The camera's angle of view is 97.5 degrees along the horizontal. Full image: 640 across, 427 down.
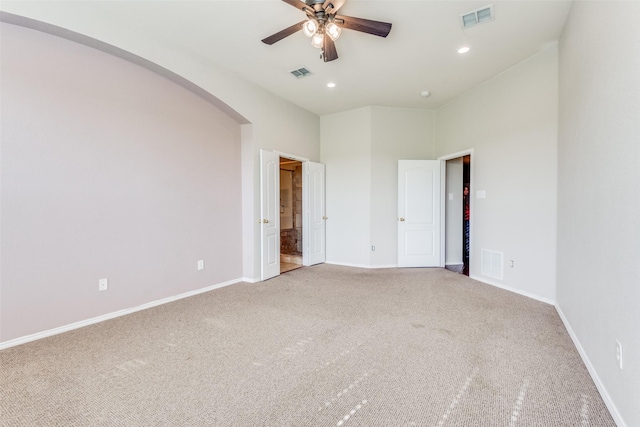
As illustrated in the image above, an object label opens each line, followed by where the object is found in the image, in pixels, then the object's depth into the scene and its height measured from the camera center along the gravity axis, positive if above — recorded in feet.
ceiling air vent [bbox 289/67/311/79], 12.70 +6.31
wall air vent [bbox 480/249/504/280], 13.07 -2.68
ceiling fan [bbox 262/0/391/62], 7.91 +5.50
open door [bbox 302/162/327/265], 17.75 -0.37
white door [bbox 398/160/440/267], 17.37 -0.24
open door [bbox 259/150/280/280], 14.44 -0.26
